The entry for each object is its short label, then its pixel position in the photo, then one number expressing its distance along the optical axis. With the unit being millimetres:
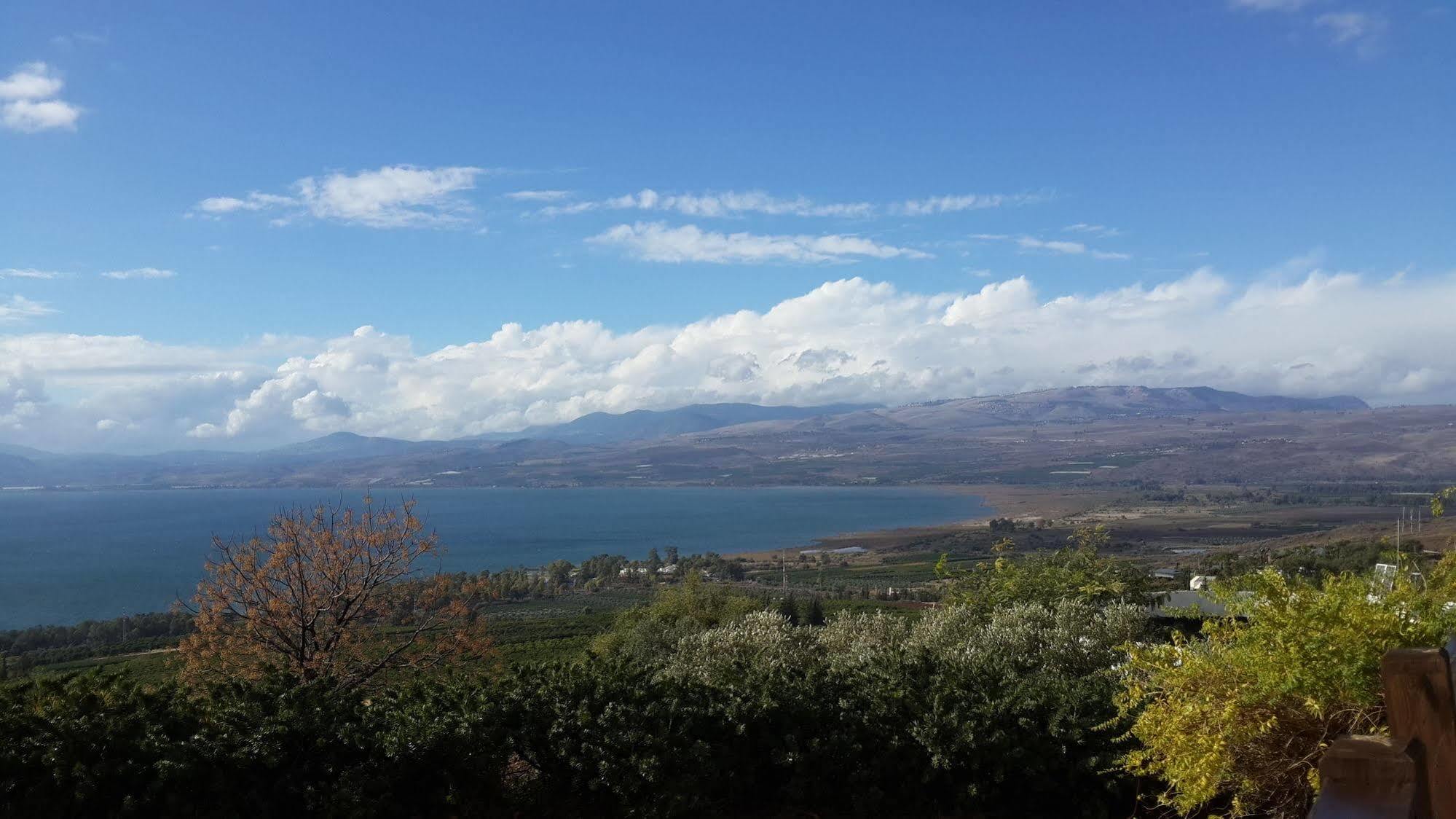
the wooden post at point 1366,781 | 1852
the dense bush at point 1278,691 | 4727
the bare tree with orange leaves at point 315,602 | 12105
